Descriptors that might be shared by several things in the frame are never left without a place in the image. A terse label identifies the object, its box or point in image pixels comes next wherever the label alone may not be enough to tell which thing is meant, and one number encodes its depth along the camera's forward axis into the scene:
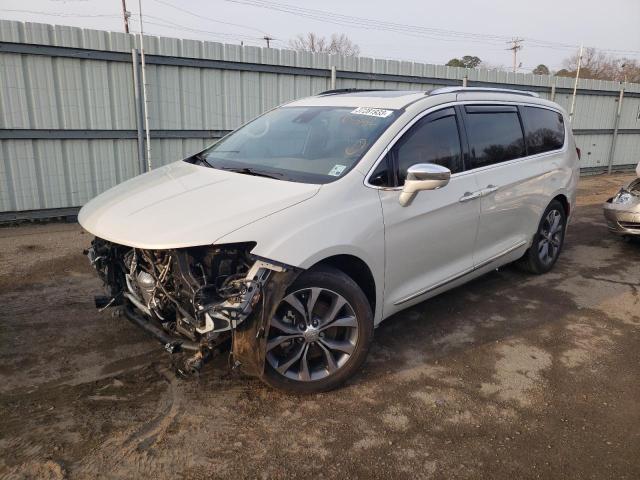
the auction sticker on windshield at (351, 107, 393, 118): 3.80
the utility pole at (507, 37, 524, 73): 48.40
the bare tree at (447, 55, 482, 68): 48.89
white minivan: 2.87
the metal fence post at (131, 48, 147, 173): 7.63
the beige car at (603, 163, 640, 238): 6.36
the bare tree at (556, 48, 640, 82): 45.19
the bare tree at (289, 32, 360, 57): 44.07
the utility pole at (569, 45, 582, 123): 13.93
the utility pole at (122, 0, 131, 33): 27.76
